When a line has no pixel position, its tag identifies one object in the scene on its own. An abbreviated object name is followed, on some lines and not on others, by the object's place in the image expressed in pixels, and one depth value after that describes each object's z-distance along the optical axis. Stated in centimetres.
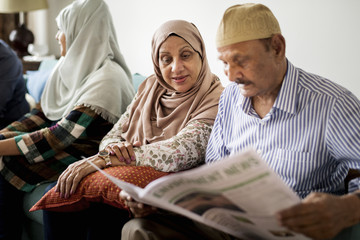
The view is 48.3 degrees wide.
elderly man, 106
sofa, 204
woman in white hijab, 194
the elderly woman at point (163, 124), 146
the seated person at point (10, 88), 256
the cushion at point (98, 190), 132
